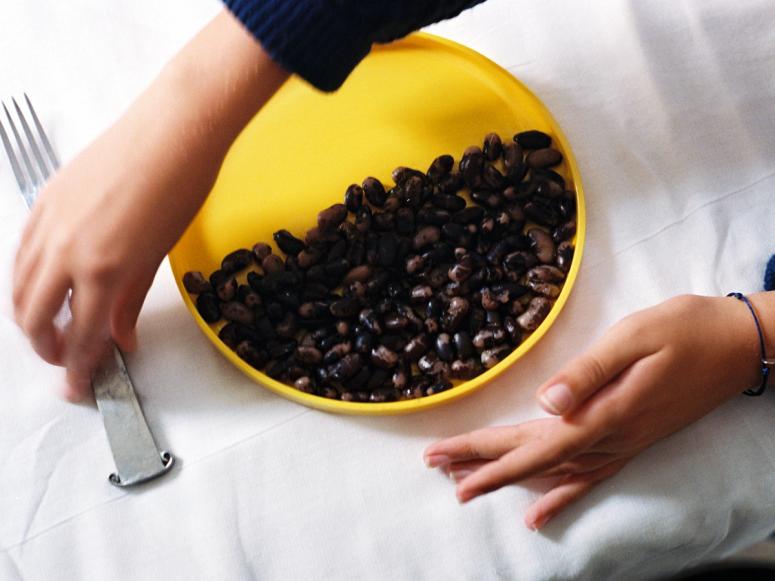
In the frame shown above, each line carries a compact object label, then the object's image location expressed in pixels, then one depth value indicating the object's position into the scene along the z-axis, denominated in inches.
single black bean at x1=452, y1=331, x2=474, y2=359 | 25.7
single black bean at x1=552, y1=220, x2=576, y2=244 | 27.3
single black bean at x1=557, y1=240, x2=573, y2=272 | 26.9
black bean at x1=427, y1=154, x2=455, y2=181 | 28.1
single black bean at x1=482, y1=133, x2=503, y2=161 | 28.4
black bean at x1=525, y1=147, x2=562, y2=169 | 28.1
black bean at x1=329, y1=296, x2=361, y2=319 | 26.1
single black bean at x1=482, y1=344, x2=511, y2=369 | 25.5
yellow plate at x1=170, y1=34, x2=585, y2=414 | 28.0
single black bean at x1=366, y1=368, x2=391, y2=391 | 25.5
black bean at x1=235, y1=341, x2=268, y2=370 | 25.3
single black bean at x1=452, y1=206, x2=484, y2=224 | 27.5
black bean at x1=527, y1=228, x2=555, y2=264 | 26.9
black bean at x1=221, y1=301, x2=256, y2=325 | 26.0
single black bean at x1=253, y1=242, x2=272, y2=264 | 27.0
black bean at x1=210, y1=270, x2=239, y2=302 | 26.2
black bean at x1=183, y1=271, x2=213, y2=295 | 26.2
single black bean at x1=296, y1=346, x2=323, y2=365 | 25.5
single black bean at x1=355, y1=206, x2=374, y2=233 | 27.5
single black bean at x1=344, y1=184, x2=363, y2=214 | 27.7
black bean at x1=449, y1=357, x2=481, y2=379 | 25.3
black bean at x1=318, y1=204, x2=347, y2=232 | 27.4
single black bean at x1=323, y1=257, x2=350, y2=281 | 26.6
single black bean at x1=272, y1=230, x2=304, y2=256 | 27.2
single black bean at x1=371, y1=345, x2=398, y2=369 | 25.5
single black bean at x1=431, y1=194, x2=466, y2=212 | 27.6
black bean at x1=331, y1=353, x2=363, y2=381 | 25.3
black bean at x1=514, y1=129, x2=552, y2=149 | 28.2
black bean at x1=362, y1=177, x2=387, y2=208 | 27.7
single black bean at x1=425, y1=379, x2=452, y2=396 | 25.2
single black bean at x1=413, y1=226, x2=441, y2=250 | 27.3
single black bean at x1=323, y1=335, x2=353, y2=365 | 25.6
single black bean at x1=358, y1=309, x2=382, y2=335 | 25.9
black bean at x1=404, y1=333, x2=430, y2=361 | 25.8
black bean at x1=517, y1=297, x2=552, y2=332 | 26.0
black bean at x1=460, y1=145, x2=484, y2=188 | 28.0
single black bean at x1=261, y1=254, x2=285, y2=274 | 26.8
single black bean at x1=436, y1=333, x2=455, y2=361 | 25.7
